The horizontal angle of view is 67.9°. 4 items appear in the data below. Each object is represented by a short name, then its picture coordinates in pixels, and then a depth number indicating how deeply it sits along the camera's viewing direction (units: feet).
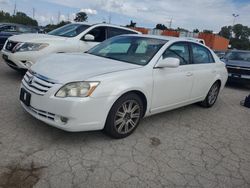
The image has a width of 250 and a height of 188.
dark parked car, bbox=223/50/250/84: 21.33
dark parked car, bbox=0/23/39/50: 26.88
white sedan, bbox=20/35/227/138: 7.62
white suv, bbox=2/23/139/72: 14.49
